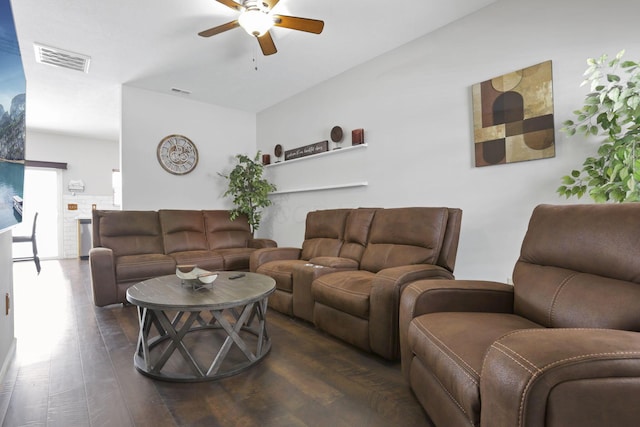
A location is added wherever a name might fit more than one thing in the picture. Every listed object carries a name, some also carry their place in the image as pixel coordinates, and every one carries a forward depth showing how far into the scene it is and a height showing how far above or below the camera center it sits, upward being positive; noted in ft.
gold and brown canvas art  7.44 +2.33
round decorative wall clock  14.88 +3.05
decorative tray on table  6.89 -1.44
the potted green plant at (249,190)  15.29 +1.19
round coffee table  5.86 -2.37
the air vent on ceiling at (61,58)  10.67 +5.87
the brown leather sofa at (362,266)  6.45 -1.51
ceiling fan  7.23 +4.68
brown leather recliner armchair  2.47 -1.43
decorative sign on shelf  13.31 +2.84
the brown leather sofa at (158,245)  10.48 -1.24
